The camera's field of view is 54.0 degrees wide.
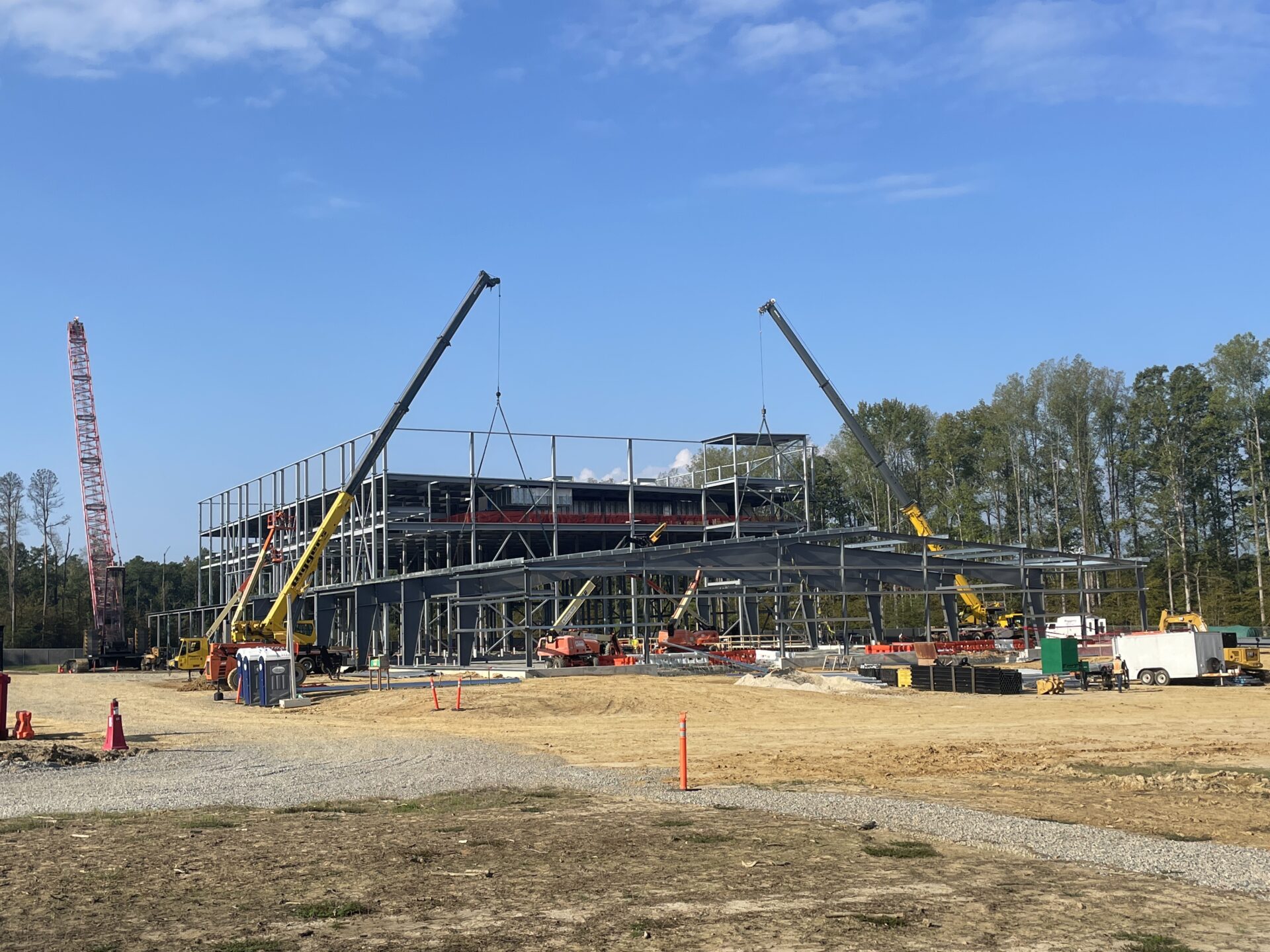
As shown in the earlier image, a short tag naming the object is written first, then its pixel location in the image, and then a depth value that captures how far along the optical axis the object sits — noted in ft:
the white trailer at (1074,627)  213.46
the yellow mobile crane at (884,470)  242.17
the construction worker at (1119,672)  140.46
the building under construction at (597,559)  177.06
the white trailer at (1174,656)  144.25
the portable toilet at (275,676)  129.08
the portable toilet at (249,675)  130.72
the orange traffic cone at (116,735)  82.23
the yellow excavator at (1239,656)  150.70
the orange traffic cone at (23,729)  89.56
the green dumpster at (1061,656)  144.87
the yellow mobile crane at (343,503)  185.57
